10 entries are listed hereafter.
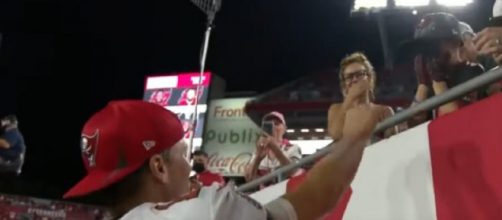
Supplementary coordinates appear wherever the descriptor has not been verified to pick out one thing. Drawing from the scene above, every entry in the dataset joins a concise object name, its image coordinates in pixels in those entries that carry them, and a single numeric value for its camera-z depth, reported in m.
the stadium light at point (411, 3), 9.98
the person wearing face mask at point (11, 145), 9.37
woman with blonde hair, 2.64
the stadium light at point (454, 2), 10.02
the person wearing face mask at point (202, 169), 5.53
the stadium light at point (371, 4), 10.58
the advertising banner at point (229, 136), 17.97
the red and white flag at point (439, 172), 2.04
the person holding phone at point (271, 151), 4.48
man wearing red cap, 1.57
